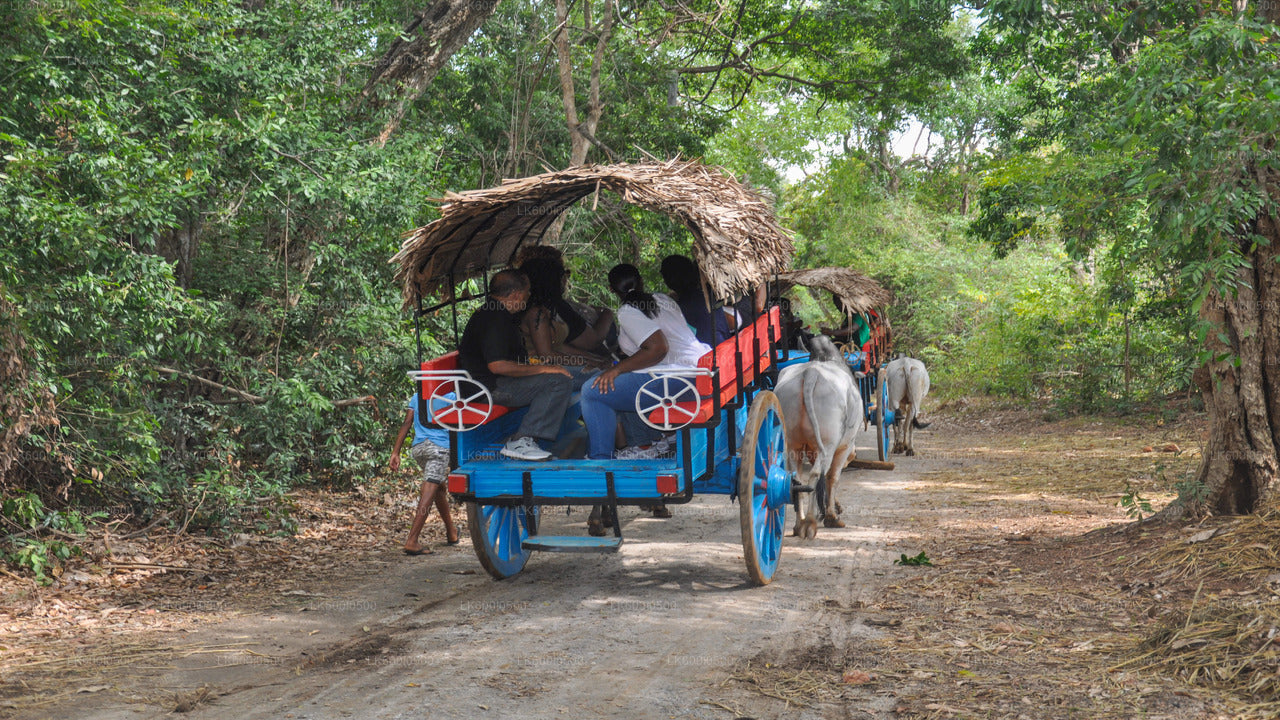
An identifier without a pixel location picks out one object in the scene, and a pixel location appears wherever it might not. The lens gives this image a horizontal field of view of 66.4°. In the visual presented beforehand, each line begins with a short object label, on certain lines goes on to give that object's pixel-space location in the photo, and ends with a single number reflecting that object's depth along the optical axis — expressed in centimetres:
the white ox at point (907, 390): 1412
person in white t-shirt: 619
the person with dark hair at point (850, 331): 1359
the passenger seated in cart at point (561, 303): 688
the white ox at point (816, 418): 811
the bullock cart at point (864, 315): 1255
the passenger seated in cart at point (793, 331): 1132
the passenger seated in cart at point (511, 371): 641
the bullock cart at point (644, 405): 580
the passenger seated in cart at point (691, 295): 684
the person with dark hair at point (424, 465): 768
